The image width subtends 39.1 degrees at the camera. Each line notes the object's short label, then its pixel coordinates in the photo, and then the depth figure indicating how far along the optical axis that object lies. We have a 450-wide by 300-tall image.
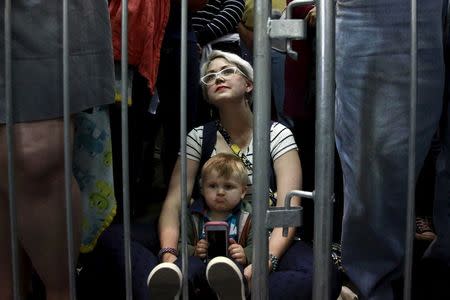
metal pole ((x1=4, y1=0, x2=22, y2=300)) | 1.51
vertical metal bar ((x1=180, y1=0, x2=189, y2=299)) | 1.50
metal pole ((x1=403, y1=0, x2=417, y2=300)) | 1.43
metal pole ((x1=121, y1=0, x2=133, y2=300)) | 1.52
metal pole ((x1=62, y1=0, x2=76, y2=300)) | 1.52
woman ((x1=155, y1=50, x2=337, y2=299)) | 1.94
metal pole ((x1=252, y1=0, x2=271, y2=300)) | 1.43
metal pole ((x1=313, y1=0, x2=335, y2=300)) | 1.39
